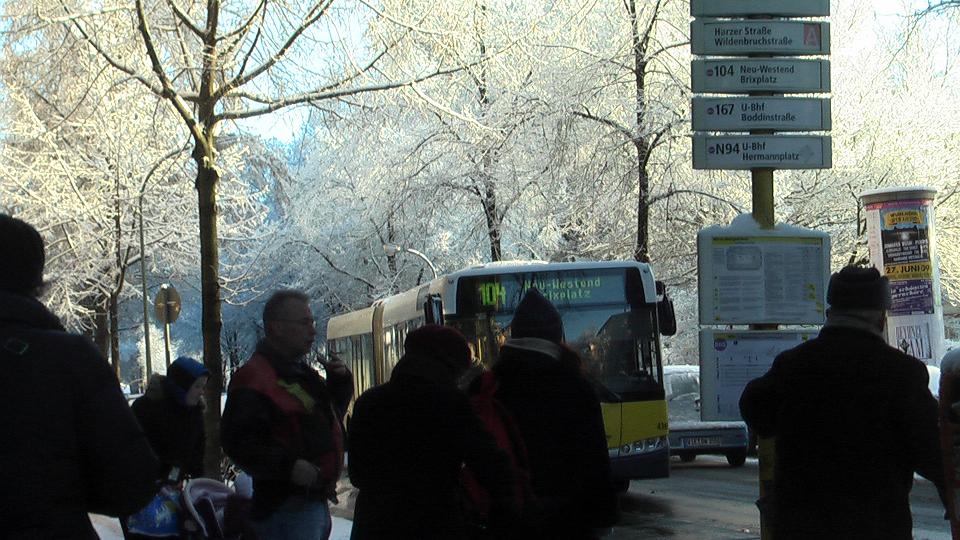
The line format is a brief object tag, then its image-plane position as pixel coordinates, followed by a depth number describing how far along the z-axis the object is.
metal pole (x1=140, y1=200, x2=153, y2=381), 26.79
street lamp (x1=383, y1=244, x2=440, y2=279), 32.00
